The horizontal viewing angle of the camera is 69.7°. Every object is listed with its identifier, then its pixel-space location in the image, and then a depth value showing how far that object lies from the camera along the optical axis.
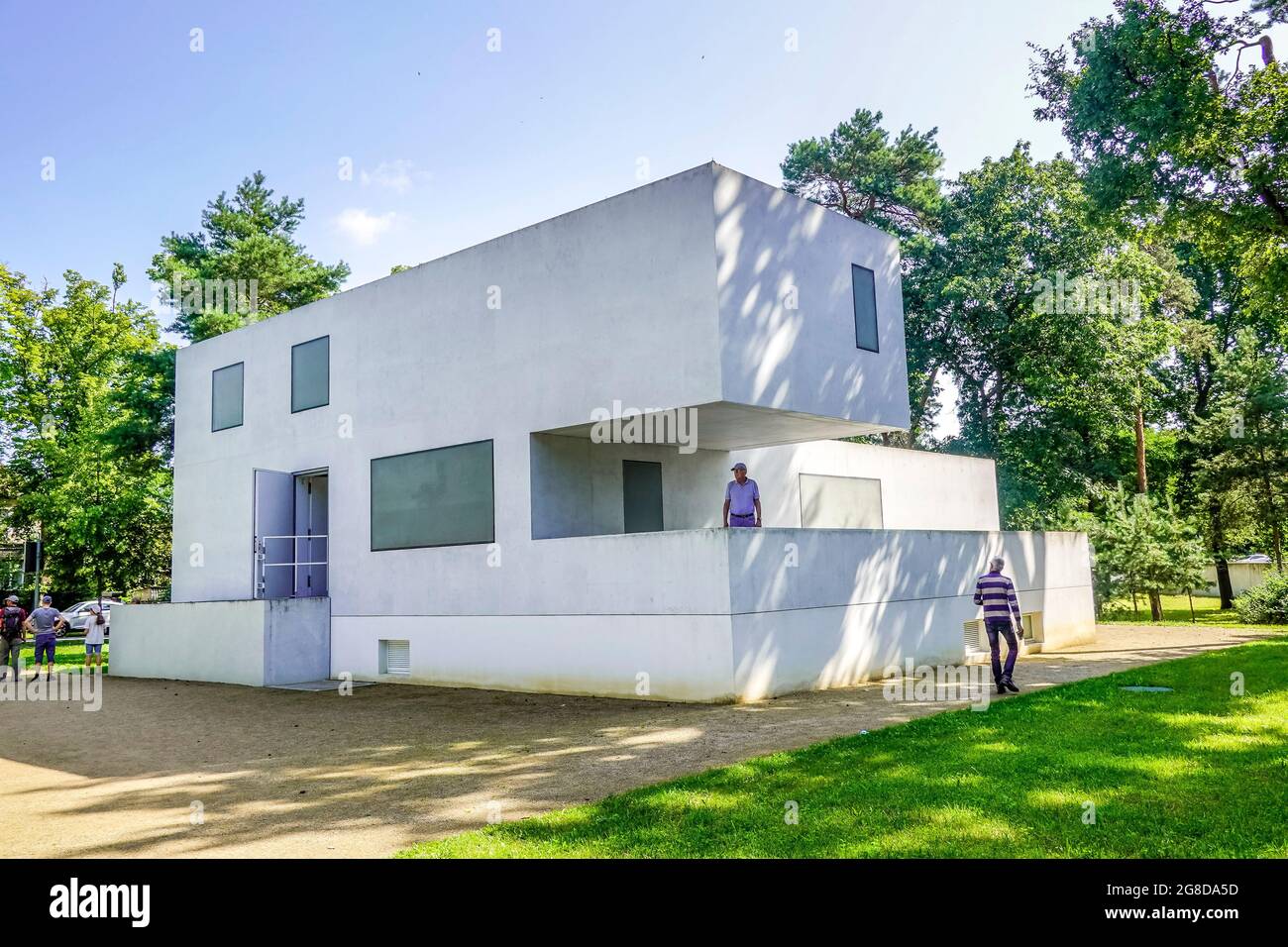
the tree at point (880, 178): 35.88
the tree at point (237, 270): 34.41
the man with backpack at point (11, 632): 18.72
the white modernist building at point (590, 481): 13.09
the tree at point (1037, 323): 30.86
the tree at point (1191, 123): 17.06
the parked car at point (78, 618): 39.22
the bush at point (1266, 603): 26.92
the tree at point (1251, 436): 32.34
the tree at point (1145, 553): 29.39
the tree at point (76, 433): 35.56
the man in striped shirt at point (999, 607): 12.53
